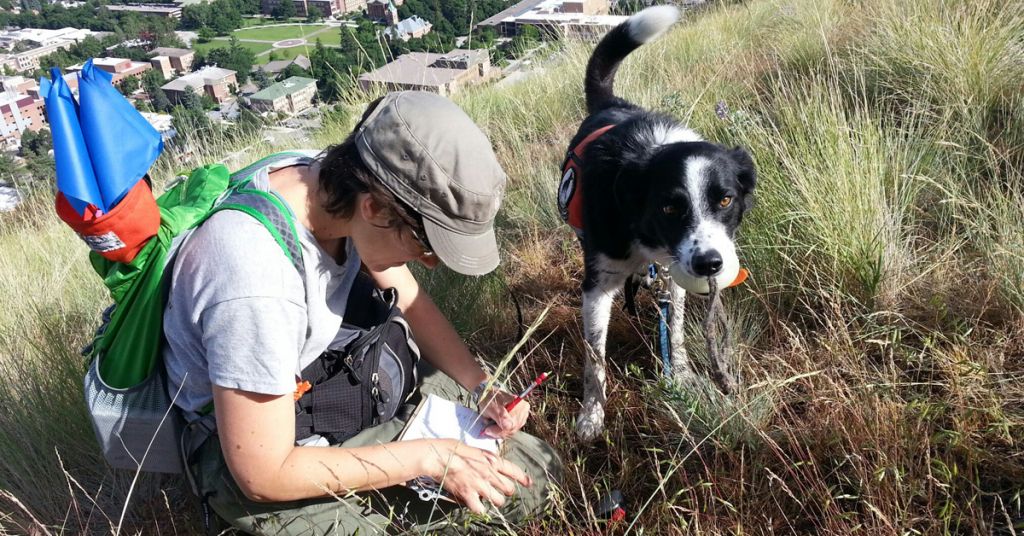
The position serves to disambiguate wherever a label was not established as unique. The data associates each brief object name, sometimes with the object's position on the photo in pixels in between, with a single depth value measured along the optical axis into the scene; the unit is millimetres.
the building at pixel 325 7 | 18531
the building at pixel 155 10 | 24347
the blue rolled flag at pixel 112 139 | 1293
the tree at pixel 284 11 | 20984
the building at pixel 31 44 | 16438
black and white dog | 2062
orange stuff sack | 1279
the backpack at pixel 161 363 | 1440
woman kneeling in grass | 1334
